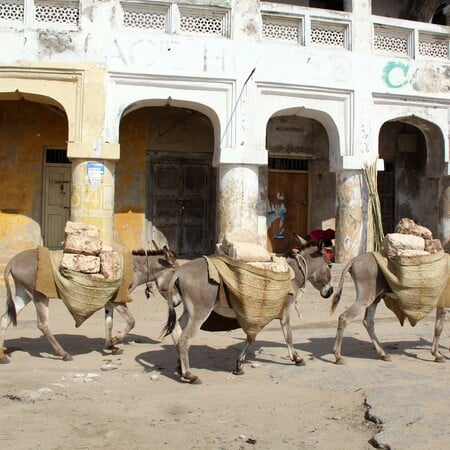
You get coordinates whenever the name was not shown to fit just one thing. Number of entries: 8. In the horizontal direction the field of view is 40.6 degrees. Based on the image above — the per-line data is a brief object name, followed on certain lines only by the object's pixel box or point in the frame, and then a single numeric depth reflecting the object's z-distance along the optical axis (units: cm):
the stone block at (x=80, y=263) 648
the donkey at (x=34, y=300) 654
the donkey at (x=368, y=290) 685
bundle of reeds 1260
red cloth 1401
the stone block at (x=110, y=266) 667
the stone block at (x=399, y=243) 686
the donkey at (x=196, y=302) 590
